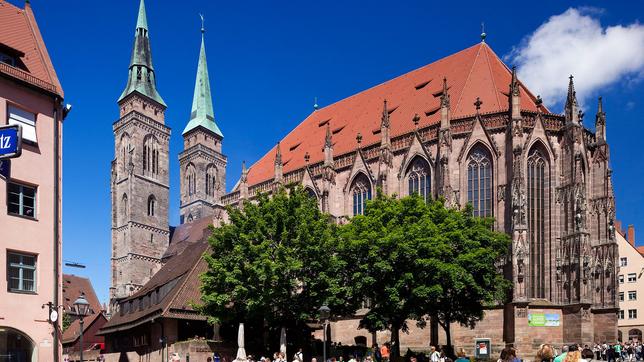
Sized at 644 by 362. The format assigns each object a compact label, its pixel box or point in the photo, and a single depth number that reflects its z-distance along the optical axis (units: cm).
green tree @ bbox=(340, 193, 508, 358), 3130
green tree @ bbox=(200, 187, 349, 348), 3045
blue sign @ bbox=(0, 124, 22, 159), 1312
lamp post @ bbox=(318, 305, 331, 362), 2244
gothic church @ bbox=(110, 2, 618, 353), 3884
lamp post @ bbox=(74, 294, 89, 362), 2097
